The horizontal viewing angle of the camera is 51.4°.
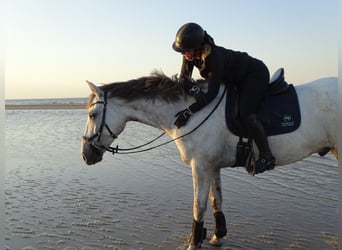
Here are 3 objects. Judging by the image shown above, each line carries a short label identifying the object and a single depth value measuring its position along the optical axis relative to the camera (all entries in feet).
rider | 13.01
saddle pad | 13.44
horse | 13.43
